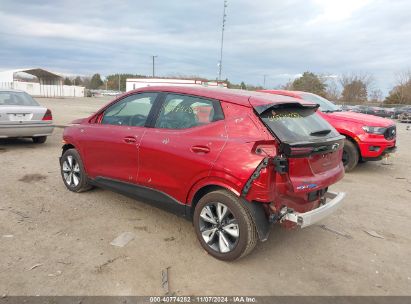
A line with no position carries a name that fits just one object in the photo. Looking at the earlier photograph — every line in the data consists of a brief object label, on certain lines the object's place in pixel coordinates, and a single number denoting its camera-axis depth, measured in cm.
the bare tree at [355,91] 6069
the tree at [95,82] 12006
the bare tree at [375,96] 6350
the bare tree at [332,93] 6345
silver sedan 823
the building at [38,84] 6394
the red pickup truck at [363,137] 757
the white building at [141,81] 2762
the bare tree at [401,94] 5352
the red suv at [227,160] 339
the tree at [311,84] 6264
